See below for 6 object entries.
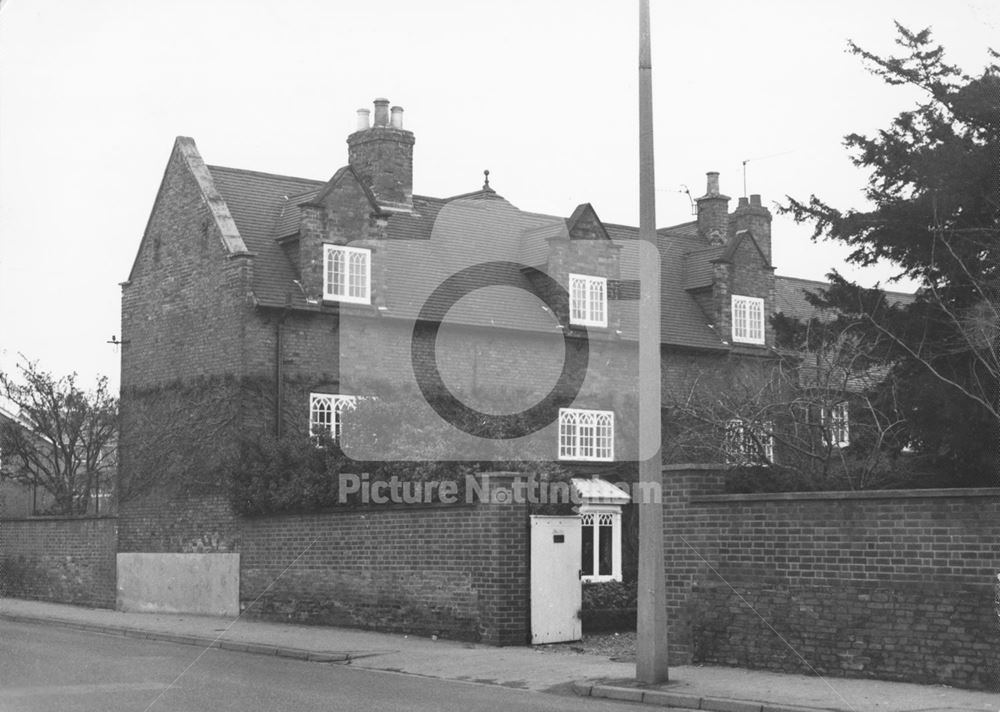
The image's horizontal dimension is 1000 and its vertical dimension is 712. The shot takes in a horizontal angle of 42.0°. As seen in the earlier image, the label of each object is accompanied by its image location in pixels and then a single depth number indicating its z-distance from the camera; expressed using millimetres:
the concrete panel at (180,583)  26422
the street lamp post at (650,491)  14227
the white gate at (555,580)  19297
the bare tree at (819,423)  19922
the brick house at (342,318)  28297
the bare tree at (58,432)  35500
